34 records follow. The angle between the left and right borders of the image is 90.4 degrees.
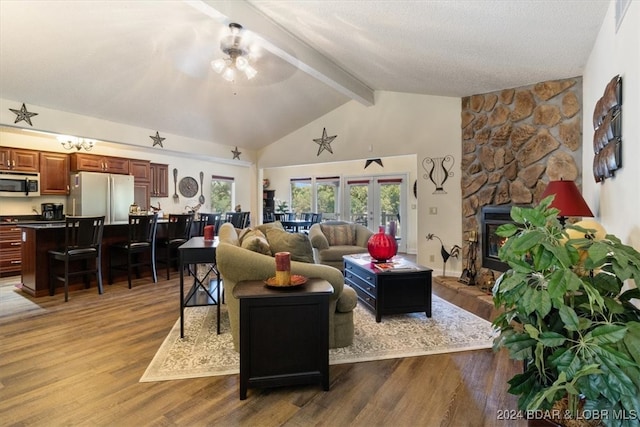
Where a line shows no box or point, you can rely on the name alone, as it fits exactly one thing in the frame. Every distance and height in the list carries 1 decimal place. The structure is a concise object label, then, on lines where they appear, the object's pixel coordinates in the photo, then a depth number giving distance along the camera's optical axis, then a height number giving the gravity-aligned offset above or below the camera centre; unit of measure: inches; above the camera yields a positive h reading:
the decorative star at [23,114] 171.0 +52.5
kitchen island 163.2 -23.6
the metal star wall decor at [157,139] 235.3 +53.3
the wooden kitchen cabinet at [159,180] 283.9 +28.3
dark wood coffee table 126.7 -32.1
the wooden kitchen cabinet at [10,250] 214.8 -26.9
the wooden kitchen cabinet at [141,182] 267.6 +25.1
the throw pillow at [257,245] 99.3 -10.8
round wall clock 308.2 +23.9
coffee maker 236.5 -0.8
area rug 93.7 -45.3
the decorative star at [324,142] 261.7 +57.8
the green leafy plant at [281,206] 377.7 +5.6
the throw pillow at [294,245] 105.9 -11.6
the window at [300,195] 378.3 +19.0
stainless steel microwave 217.4 +19.0
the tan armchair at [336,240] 197.5 -19.6
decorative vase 143.6 -16.9
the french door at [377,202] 331.3 +9.5
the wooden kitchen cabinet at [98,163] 239.1 +36.9
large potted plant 44.5 -17.6
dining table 264.4 -12.0
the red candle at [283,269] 81.3 -15.1
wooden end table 77.5 -31.2
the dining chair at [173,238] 201.6 -18.0
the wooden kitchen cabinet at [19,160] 216.6 +35.9
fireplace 172.2 -12.4
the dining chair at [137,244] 181.6 -19.6
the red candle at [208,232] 133.4 -9.0
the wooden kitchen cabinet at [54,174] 232.5 +27.8
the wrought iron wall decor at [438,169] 205.5 +27.3
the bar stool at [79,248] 155.5 -19.1
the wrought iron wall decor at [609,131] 74.9 +20.5
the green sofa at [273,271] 90.1 -17.7
